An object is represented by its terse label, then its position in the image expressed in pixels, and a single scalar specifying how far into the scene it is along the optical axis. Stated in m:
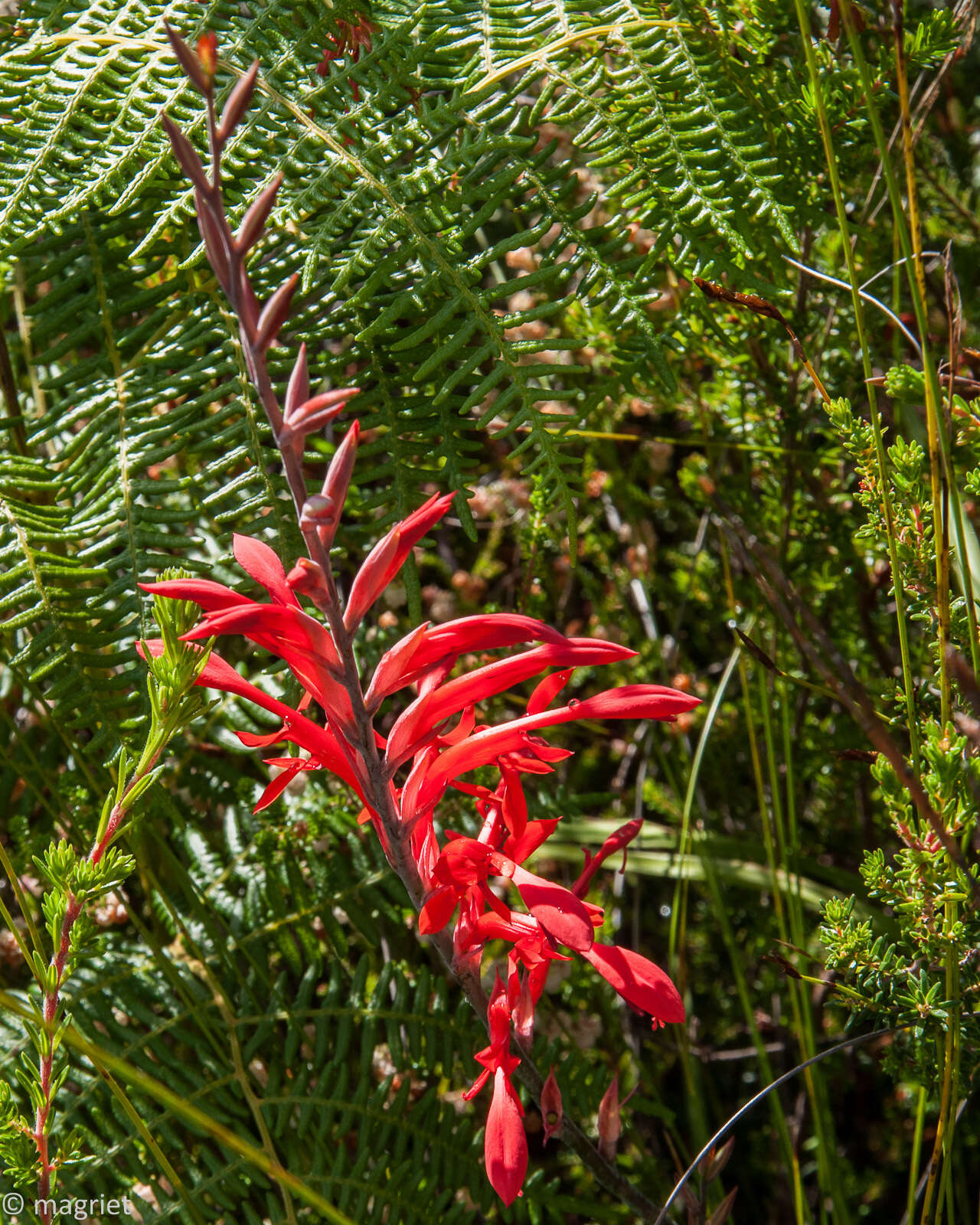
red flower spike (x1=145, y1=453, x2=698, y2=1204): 0.79
